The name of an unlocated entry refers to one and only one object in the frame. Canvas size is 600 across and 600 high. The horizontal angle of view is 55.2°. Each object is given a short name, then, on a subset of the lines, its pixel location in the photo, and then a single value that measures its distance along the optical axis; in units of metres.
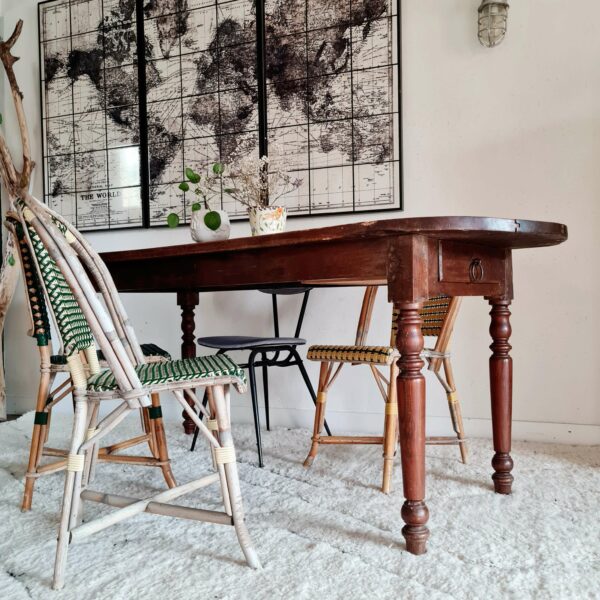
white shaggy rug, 1.27
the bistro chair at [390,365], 1.95
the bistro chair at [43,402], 1.75
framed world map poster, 2.85
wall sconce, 2.56
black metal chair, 2.26
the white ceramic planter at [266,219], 2.09
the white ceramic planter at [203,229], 2.23
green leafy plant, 2.21
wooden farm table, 1.42
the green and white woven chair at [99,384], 1.30
